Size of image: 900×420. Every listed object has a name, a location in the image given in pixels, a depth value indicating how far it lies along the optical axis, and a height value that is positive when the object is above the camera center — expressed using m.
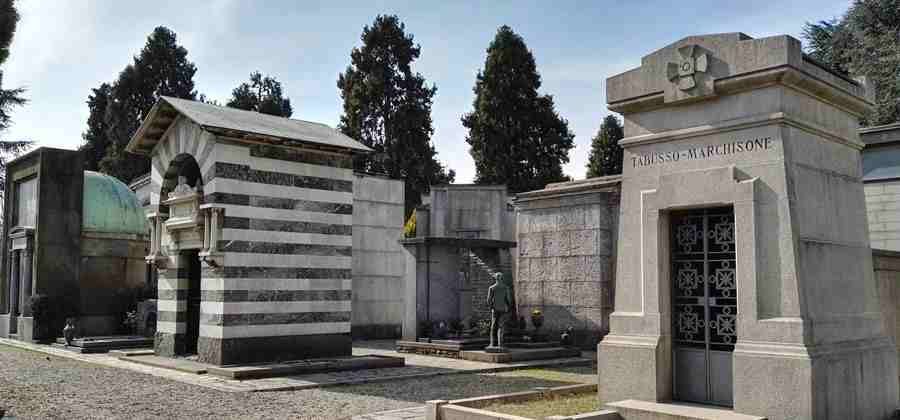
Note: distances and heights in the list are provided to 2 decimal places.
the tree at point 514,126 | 44.62 +9.21
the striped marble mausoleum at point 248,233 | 15.75 +1.05
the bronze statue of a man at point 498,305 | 17.42 -0.56
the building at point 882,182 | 16.08 +2.10
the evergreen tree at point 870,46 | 28.50 +9.68
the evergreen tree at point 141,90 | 45.97 +12.30
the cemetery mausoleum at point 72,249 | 23.89 +1.04
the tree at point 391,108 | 45.47 +10.56
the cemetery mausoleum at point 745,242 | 8.27 +0.45
